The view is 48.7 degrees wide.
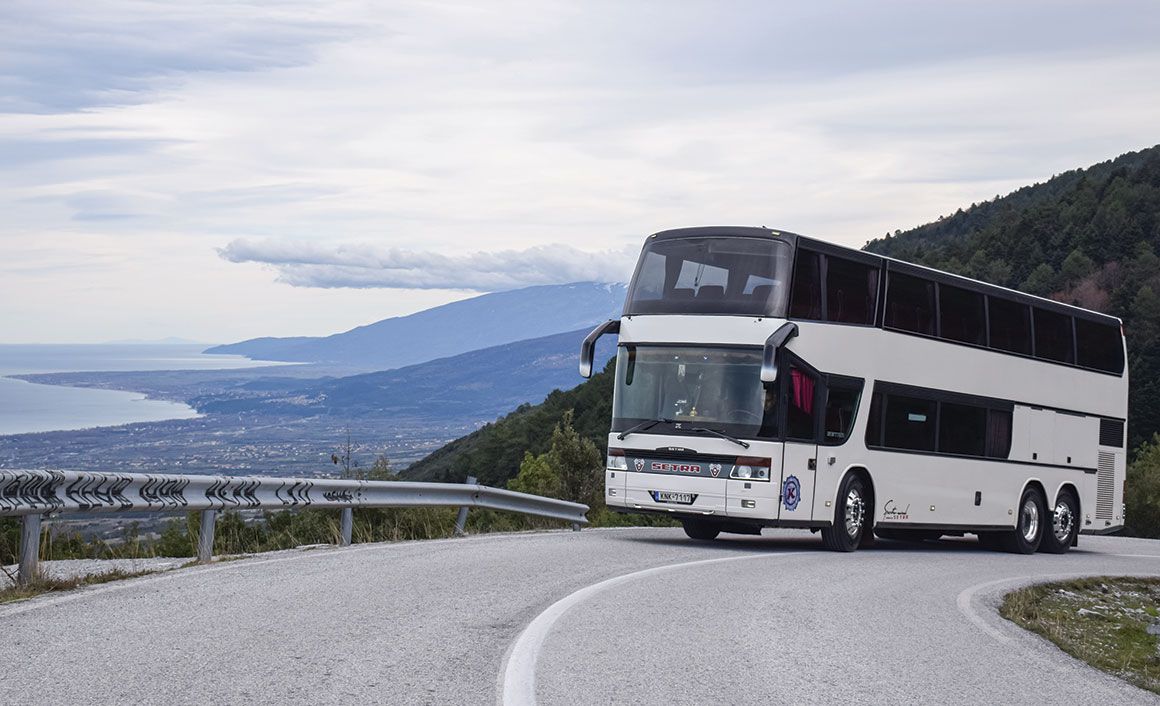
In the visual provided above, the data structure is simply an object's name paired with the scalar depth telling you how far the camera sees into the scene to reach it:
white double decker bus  15.88
